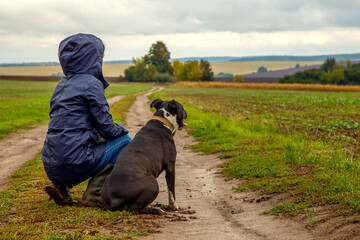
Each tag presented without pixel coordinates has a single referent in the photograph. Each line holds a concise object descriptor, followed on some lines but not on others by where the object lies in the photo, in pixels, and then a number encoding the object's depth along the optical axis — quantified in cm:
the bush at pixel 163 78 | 10109
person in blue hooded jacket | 490
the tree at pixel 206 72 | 11212
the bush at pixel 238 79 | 11038
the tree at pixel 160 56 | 11048
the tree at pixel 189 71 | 10994
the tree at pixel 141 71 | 10688
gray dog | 473
